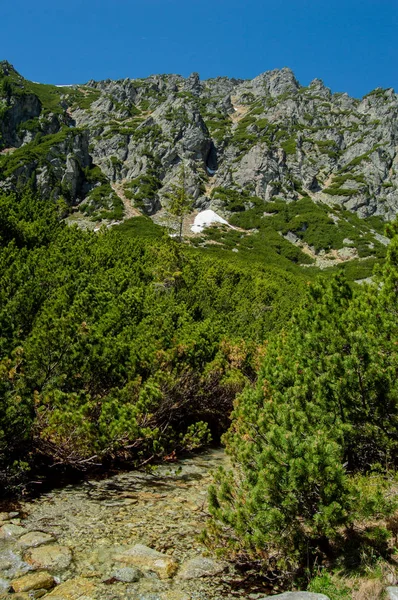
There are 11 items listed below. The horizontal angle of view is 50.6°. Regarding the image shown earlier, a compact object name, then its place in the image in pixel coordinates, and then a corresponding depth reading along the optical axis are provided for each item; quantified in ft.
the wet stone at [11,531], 20.67
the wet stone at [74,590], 16.69
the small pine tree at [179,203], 153.28
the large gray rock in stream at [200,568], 18.79
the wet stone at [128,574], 18.13
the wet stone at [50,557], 18.63
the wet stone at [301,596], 13.85
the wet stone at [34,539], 20.17
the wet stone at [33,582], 17.03
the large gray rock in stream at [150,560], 19.00
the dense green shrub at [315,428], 15.30
